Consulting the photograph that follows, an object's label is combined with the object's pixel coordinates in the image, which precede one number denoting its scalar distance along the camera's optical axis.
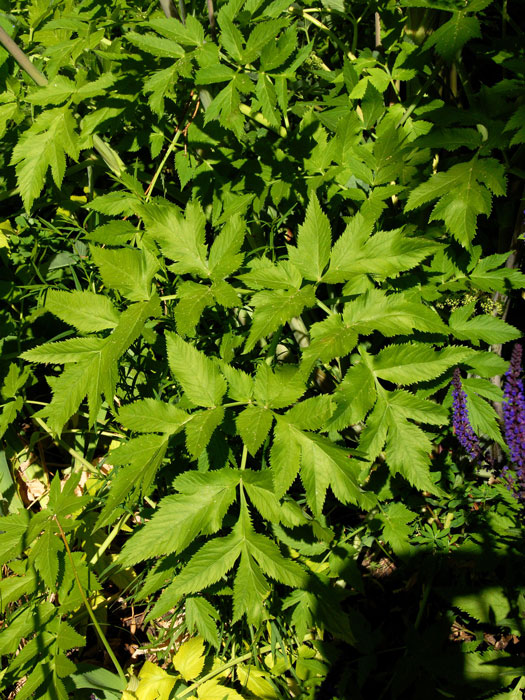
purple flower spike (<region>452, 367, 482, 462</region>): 0.73
